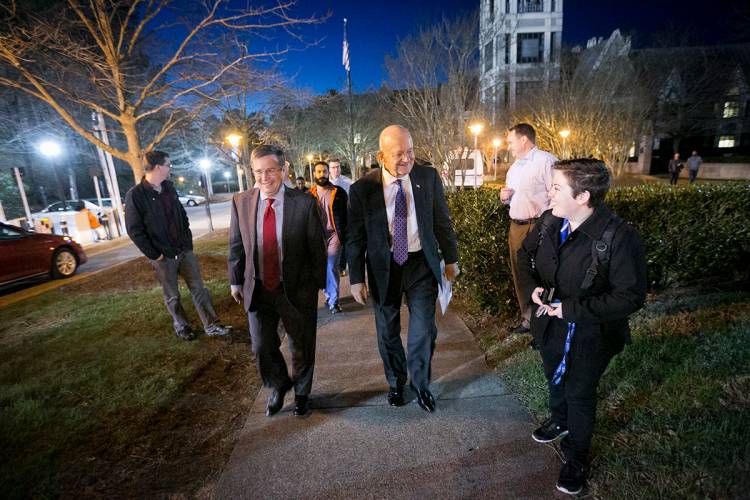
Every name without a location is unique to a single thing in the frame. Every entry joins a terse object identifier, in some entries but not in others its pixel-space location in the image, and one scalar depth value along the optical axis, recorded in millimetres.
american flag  15916
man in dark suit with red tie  2939
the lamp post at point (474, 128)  13616
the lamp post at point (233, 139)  16969
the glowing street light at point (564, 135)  21320
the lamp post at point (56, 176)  27812
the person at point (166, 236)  4258
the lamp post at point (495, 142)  25047
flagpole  15907
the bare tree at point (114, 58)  6086
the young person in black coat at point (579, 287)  1908
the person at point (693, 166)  23531
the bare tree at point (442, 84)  11422
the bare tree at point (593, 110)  21188
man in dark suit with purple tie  2898
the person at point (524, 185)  3824
